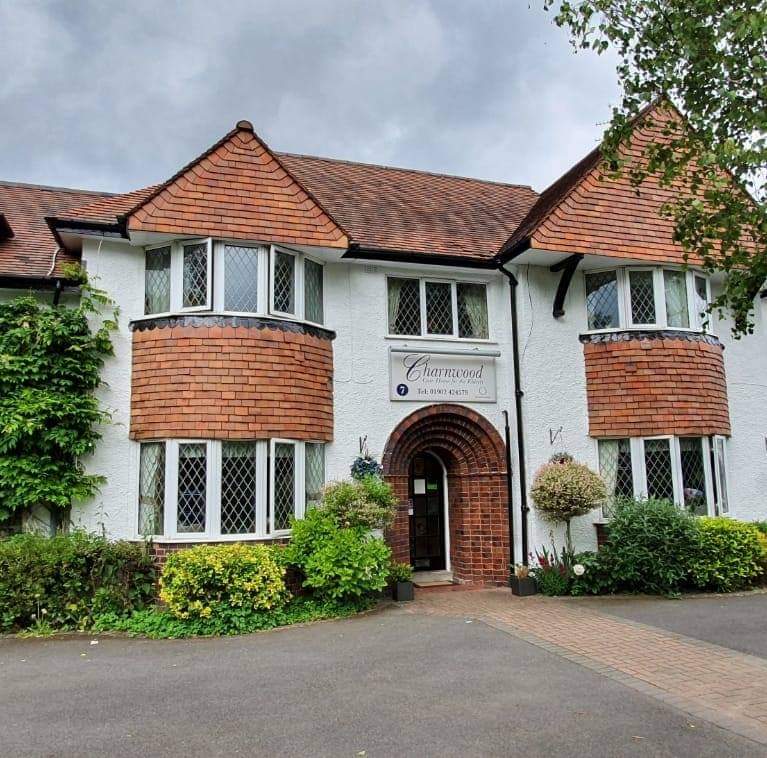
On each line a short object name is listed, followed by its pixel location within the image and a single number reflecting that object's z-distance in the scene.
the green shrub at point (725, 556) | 11.32
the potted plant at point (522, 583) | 11.25
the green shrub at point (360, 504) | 10.28
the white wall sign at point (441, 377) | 11.92
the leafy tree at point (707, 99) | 5.57
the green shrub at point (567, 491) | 11.27
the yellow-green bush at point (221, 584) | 9.21
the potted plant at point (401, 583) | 10.90
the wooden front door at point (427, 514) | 12.71
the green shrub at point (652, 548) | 11.06
